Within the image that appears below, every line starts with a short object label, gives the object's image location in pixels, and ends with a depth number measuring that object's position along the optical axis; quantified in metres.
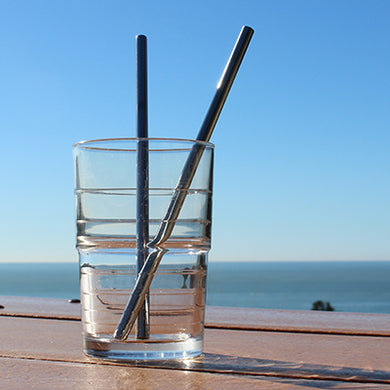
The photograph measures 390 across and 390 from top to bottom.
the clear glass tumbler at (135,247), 0.61
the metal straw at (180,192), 0.60
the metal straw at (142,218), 0.61
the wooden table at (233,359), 0.54
